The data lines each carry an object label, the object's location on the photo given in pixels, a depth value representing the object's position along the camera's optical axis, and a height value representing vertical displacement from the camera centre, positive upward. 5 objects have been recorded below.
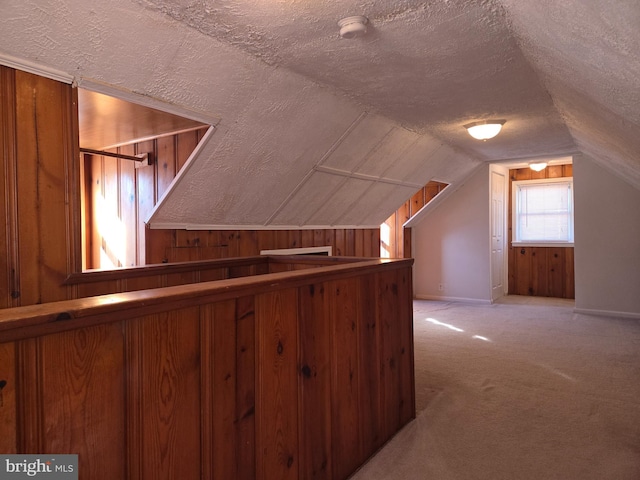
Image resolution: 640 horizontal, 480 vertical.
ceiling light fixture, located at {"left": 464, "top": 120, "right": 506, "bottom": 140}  4.00 +0.97
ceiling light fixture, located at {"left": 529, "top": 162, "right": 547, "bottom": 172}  6.50 +1.01
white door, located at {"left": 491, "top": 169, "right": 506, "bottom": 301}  6.66 -0.01
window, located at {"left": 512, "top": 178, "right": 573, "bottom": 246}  7.08 +0.34
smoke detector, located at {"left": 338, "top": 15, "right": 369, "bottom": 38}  2.07 +1.01
